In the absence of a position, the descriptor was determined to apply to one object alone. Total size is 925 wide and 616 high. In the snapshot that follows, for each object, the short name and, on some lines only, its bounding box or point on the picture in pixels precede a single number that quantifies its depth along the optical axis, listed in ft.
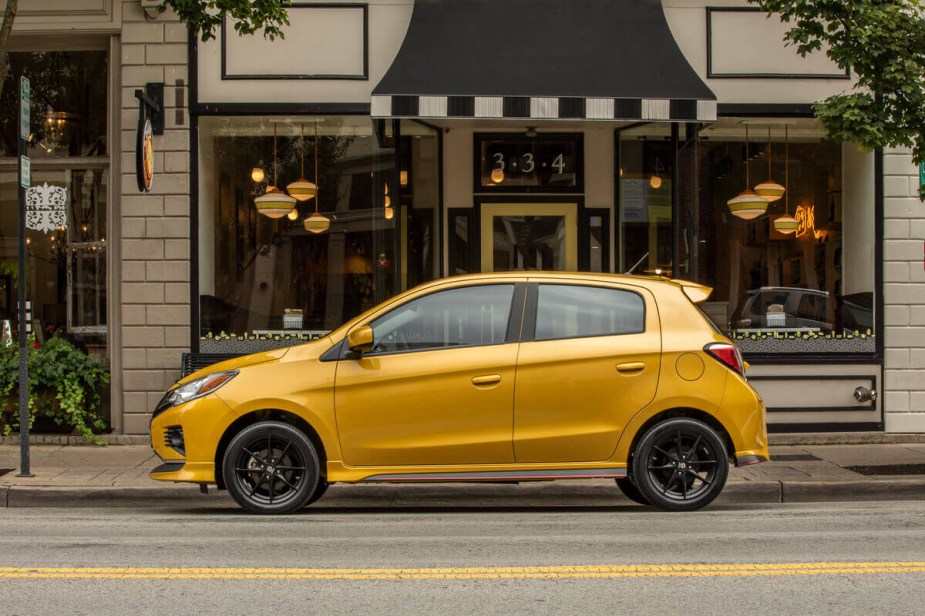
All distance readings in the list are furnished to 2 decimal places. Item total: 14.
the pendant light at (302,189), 39.63
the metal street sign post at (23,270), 29.89
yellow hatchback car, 24.54
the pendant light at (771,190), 40.29
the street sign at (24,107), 29.81
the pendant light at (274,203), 39.37
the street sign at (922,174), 34.94
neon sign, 40.22
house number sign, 42.83
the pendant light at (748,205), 40.14
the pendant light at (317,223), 39.78
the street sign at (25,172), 30.12
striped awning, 35.40
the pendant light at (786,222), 40.29
